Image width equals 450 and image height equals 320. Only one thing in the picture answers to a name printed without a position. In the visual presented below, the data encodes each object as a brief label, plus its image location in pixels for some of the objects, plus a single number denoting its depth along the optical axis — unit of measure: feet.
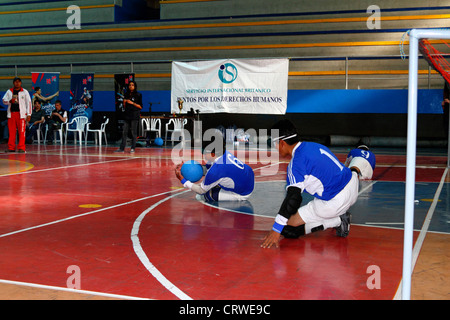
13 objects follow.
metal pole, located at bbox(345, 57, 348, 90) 58.23
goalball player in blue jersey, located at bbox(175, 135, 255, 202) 22.54
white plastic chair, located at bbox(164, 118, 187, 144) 64.30
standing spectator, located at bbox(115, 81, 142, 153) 51.29
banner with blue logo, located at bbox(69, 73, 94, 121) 65.62
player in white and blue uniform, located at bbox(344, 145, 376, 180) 32.39
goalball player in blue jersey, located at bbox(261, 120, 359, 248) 15.83
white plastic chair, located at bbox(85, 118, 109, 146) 62.69
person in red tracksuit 49.15
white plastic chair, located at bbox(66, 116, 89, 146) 64.74
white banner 59.36
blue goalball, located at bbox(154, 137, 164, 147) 61.26
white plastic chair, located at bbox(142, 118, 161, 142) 63.48
